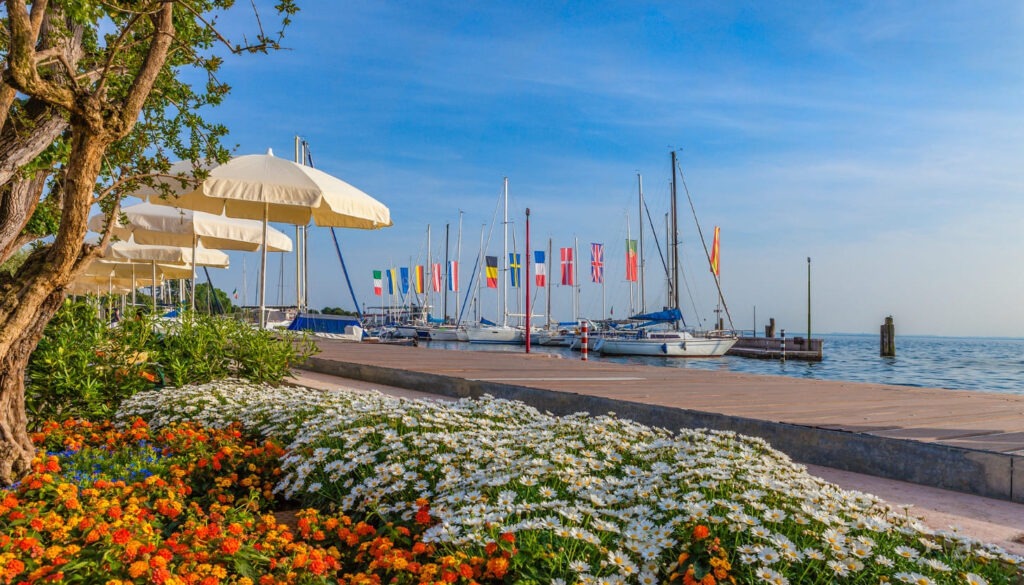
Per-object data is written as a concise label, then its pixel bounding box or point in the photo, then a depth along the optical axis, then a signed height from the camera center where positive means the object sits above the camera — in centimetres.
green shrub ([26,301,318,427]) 532 -46
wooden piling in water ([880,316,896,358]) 4141 -170
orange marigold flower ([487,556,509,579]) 199 -75
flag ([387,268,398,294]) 5681 +250
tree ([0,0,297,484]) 353 +122
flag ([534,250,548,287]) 4397 +269
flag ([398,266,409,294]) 5425 +249
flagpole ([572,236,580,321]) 4925 +204
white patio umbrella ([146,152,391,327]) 807 +146
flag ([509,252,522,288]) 4366 +259
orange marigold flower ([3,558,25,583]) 196 -76
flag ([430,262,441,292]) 5038 +232
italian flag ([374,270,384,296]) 5734 +194
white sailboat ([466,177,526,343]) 4141 -153
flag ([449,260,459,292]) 4919 +241
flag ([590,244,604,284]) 4584 +324
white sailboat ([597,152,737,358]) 3484 -156
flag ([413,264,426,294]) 5259 +194
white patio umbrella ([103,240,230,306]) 1658 +132
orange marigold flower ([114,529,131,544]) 212 -71
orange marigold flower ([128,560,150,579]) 196 -75
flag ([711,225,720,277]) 3556 +281
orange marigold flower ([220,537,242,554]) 215 -75
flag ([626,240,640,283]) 4300 +304
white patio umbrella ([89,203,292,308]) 1165 +144
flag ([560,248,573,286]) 4694 +310
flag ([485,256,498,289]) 4547 +250
